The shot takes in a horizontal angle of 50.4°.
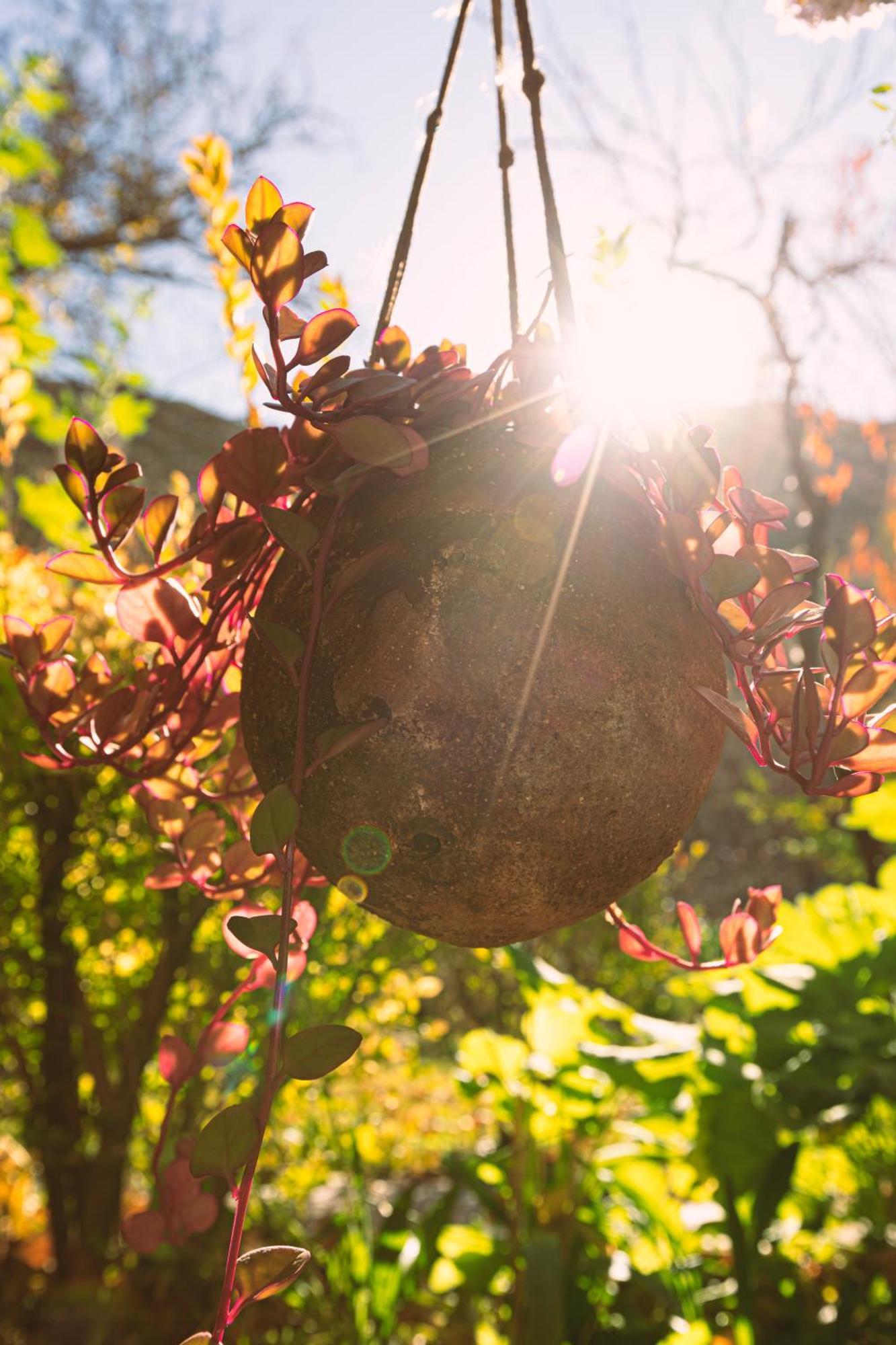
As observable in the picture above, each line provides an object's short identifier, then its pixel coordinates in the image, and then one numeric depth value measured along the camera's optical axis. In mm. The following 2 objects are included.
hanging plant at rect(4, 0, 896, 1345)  563
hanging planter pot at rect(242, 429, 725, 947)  572
